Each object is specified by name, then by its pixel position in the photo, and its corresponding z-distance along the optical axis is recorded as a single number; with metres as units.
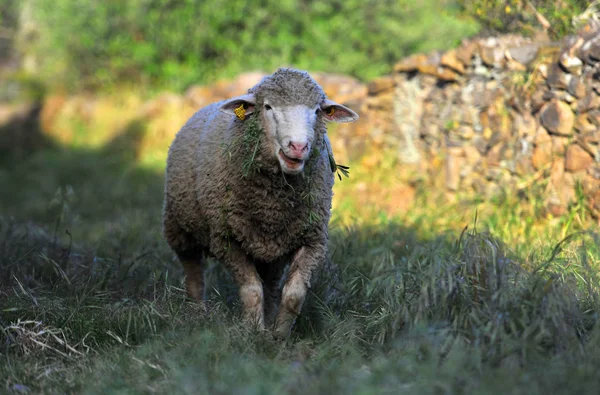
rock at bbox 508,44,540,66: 14.23
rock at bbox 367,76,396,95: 18.50
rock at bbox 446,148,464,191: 15.77
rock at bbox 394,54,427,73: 17.53
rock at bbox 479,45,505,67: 15.06
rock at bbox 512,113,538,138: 13.94
